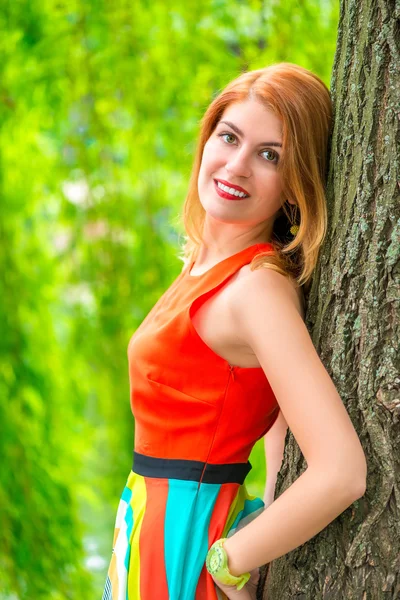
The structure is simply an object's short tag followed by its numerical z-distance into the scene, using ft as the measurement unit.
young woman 9.12
